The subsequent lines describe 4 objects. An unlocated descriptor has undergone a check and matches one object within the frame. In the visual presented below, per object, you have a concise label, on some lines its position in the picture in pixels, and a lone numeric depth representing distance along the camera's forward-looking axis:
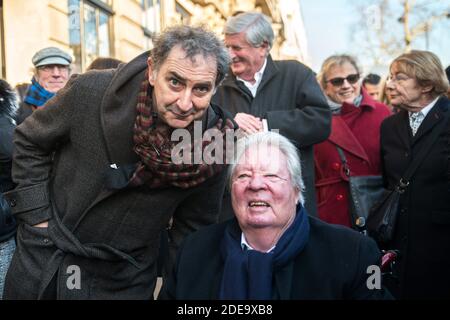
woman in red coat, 4.38
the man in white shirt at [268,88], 3.71
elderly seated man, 2.44
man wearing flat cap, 4.52
